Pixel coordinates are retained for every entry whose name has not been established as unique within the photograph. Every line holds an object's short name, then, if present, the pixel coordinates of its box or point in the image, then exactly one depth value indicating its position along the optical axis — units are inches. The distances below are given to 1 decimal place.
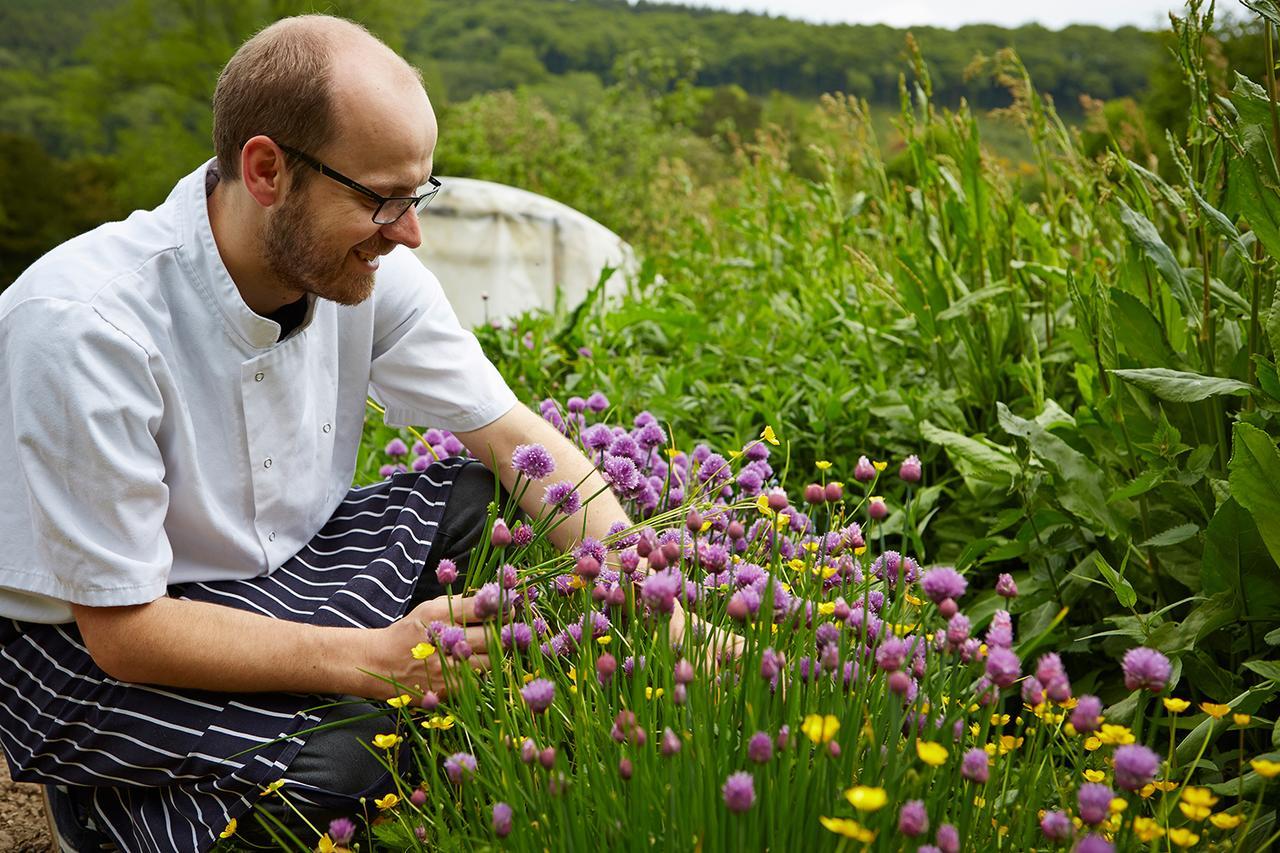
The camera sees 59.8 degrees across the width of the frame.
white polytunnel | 250.5
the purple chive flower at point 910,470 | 62.9
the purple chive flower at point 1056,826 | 44.7
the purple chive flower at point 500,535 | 60.0
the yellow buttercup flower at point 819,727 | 44.0
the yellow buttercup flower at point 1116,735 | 49.5
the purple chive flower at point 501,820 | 46.4
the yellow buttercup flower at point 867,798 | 38.6
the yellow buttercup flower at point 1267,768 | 44.6
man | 69.1
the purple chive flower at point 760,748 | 44.2
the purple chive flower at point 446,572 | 61.7
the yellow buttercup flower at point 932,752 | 41.9
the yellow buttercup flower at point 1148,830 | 45.9
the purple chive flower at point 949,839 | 41.9
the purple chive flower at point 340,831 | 56.9
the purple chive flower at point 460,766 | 52.0
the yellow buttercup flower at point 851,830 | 40.3
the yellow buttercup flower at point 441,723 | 60.2
